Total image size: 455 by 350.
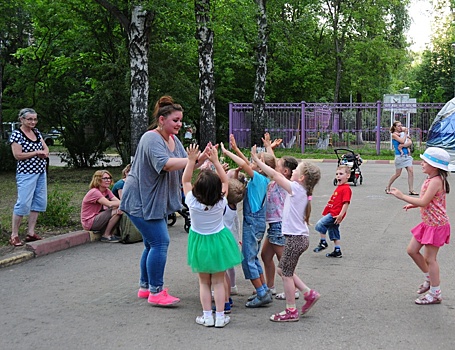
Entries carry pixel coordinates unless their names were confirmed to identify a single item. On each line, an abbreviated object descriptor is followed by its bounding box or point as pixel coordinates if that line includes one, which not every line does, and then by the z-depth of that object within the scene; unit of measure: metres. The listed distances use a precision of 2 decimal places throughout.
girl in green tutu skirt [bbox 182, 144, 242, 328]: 5.22
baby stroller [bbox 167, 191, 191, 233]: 9.83
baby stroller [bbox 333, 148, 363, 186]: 15.91
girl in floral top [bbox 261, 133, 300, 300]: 5.95
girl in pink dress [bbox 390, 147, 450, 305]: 5.76
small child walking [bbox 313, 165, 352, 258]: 7.98
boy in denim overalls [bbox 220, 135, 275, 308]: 5.70
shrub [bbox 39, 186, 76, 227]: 9.51
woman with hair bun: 5.65
